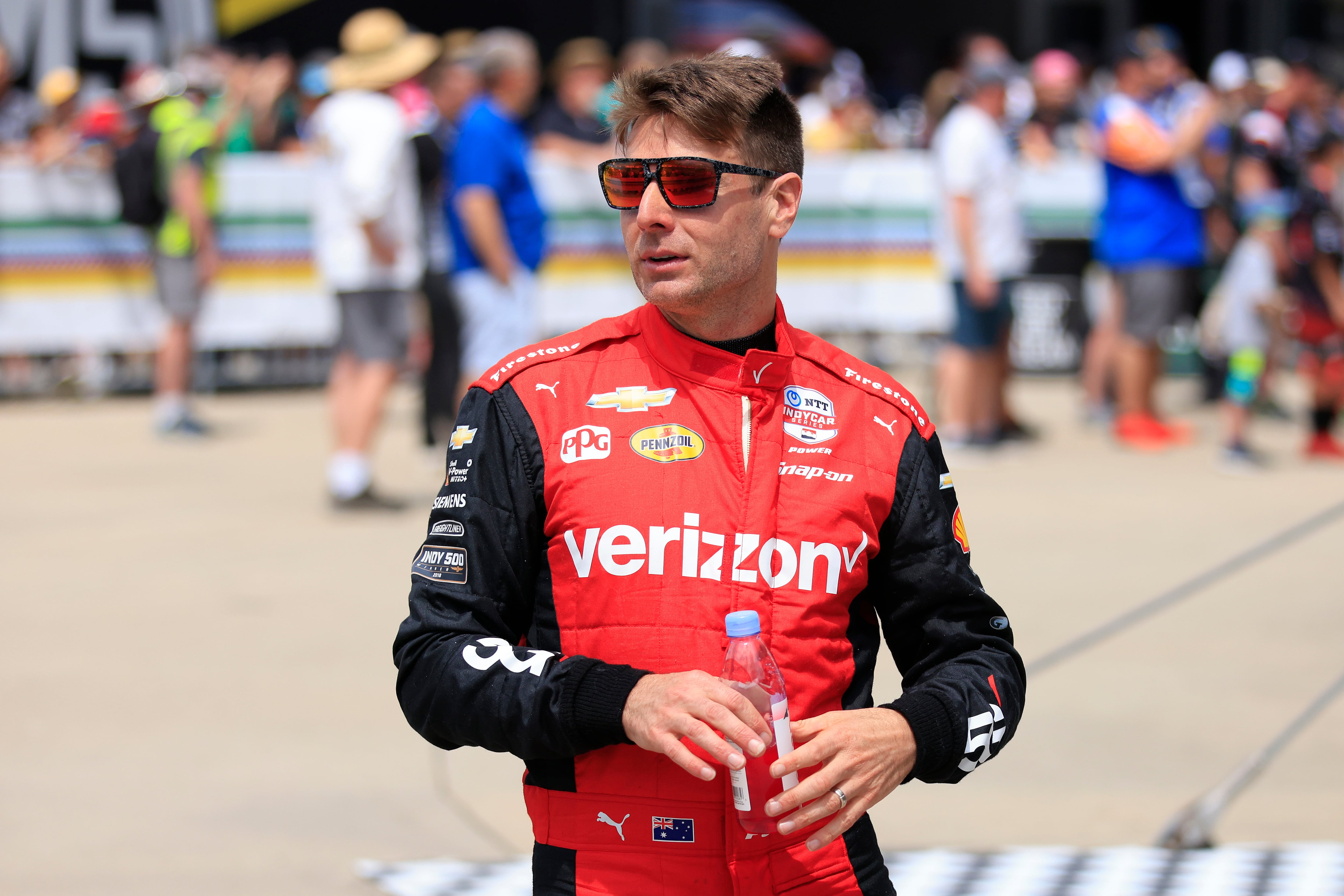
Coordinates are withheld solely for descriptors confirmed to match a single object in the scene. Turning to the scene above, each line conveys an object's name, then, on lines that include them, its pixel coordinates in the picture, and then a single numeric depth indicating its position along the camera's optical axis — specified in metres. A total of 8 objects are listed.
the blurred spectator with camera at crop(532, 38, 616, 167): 21.52
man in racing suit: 3.82
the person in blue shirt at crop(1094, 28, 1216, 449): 17.31
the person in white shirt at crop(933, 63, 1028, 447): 16.67
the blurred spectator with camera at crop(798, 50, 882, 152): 27.94
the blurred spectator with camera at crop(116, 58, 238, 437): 18.45
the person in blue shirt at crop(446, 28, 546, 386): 14.91
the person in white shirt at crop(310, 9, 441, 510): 14.35
